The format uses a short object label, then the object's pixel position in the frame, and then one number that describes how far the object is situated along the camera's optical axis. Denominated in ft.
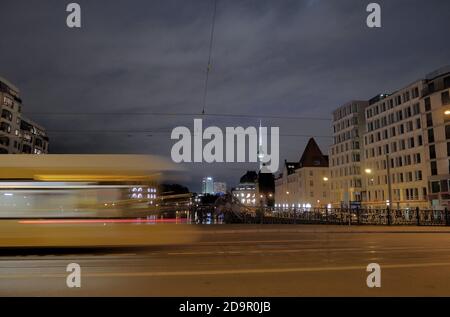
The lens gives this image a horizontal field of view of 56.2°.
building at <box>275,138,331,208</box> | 351.25
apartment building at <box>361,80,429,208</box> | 222.89
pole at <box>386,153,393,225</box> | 102.82
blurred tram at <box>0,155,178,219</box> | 40.93
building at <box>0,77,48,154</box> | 238.48
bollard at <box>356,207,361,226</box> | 107.09
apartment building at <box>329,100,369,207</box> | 285.43
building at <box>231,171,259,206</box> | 623.36
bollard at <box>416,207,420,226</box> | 100.99
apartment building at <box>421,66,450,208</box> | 192.54
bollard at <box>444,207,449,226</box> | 104.49
